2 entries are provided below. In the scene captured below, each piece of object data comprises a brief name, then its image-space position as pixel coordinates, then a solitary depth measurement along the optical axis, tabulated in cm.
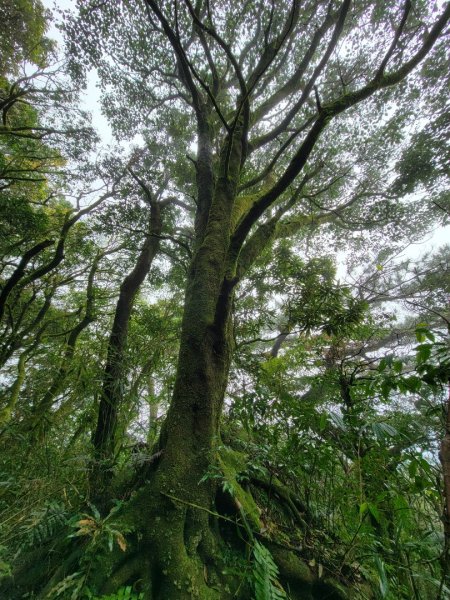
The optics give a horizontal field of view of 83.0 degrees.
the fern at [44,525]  163
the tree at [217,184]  164
